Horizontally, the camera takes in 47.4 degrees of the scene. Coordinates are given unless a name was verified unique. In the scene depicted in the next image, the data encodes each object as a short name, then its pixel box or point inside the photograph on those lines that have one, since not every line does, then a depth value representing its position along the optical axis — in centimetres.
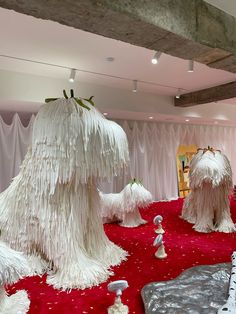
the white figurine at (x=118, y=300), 154
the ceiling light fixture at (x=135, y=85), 368
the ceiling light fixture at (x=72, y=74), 314
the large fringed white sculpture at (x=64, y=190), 198
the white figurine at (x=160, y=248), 241
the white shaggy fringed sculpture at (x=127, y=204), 341
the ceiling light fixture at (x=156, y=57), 243
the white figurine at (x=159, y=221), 253
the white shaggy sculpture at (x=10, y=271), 127
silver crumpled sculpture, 161
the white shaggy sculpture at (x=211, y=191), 322
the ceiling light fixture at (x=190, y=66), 268
